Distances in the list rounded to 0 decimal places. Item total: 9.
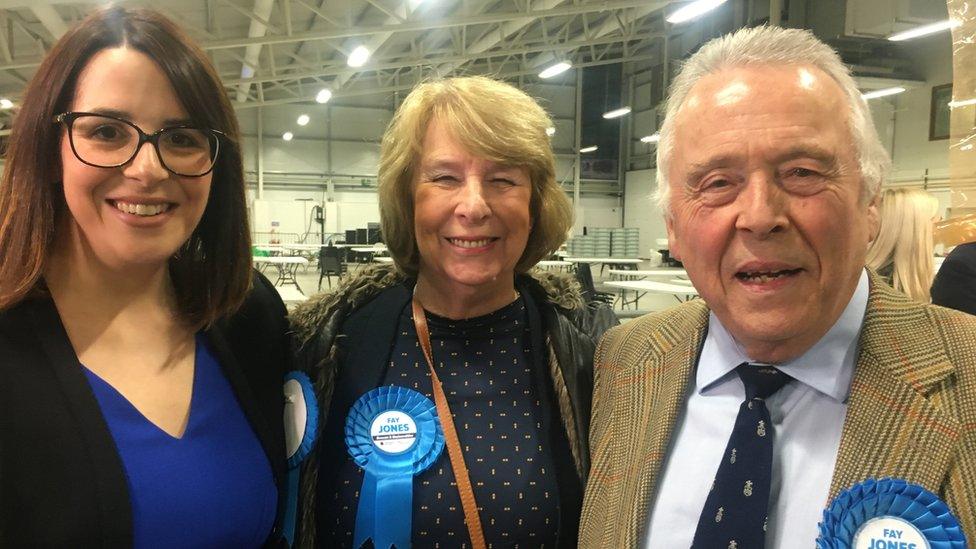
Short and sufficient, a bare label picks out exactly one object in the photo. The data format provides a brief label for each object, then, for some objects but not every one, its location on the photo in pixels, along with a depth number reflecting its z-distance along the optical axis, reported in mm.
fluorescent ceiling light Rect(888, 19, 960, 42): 7891
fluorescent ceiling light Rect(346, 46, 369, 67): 10078
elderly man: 1003
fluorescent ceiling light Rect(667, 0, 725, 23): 7871
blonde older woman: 1411
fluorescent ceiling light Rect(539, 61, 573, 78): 12443
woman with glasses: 1014
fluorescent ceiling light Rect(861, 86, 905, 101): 10770
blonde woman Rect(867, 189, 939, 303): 3352
